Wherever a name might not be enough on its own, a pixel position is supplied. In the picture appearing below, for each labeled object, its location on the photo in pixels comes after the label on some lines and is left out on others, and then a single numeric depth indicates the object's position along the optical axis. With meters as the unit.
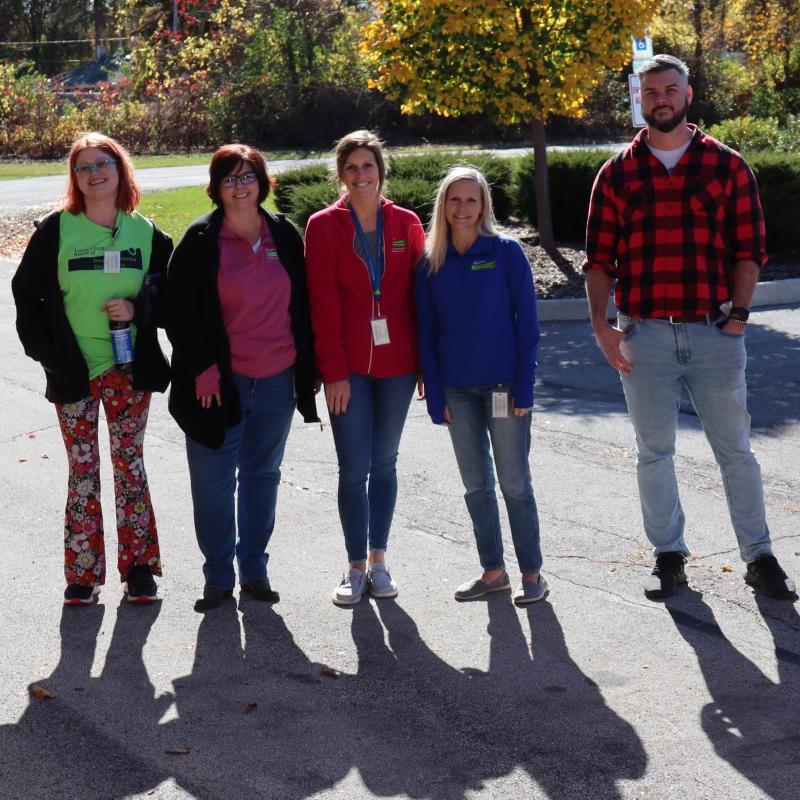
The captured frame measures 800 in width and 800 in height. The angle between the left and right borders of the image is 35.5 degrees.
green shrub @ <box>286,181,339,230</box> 14.54
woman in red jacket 5.03
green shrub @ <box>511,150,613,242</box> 15.12
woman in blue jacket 5.00
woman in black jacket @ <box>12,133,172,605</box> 5.10
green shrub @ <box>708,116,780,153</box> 18.06
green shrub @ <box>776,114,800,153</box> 17.72
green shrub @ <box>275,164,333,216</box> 16.44
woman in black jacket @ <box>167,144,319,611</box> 4.96
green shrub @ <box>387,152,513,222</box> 16.36
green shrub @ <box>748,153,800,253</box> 13.55
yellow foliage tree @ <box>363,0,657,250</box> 12.73
